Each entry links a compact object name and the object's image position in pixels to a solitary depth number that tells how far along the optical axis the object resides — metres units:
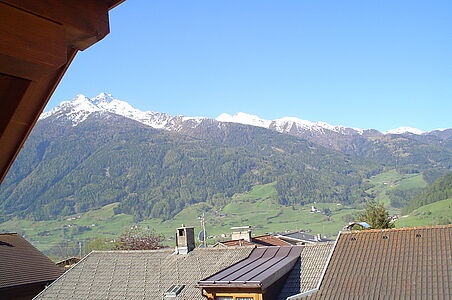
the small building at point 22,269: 25.02
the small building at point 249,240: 38.41
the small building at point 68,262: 48.03
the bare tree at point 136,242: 55.71
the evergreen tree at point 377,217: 33.43
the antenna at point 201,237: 39.84
